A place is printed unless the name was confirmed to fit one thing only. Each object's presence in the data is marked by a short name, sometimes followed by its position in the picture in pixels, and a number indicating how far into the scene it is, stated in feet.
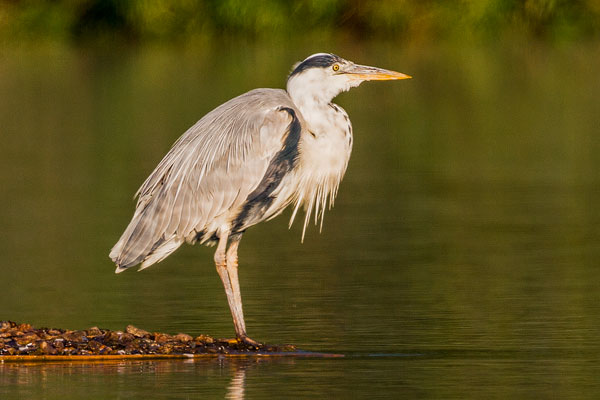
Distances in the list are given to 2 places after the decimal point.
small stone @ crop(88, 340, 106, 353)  57.11
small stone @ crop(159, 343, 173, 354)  57.21
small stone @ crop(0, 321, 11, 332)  59.00
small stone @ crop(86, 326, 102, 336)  58.34
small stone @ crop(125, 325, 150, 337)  58.29
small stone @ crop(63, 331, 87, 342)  57.72
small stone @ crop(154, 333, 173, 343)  57.82
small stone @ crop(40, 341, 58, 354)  56.85
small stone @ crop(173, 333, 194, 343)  57.98
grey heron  61.41
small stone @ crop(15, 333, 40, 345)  57.47
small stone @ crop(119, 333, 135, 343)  57.78
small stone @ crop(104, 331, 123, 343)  57.77
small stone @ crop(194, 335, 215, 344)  58.44
